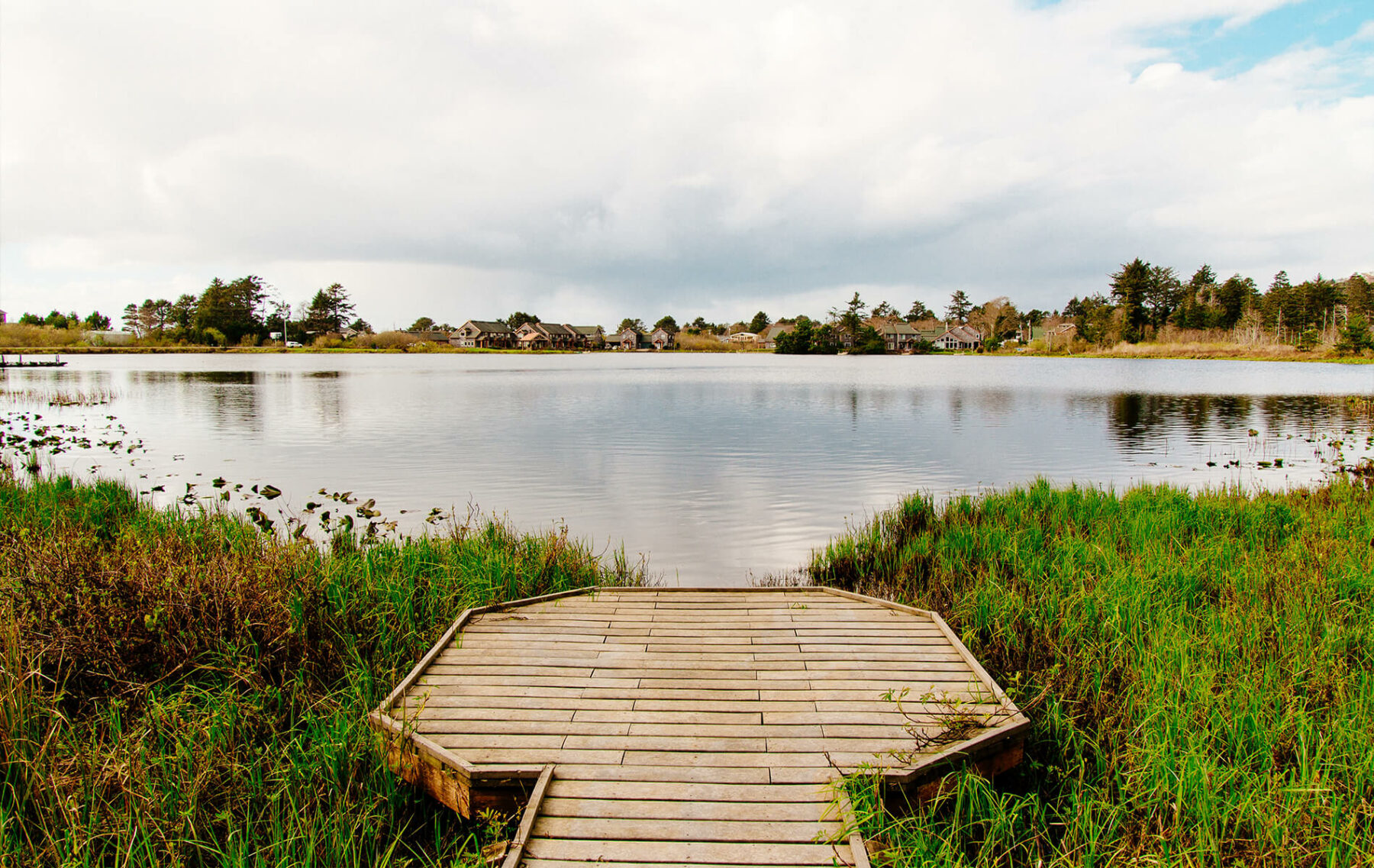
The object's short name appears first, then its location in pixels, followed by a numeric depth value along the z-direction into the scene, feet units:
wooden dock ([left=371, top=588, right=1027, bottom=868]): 10.16
